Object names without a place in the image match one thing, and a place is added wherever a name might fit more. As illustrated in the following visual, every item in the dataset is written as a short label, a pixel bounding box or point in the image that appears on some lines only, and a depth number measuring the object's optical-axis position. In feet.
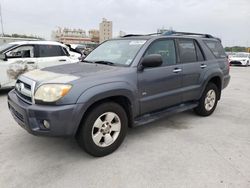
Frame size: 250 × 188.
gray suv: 8.86
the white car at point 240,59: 65.30
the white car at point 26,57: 21.76
